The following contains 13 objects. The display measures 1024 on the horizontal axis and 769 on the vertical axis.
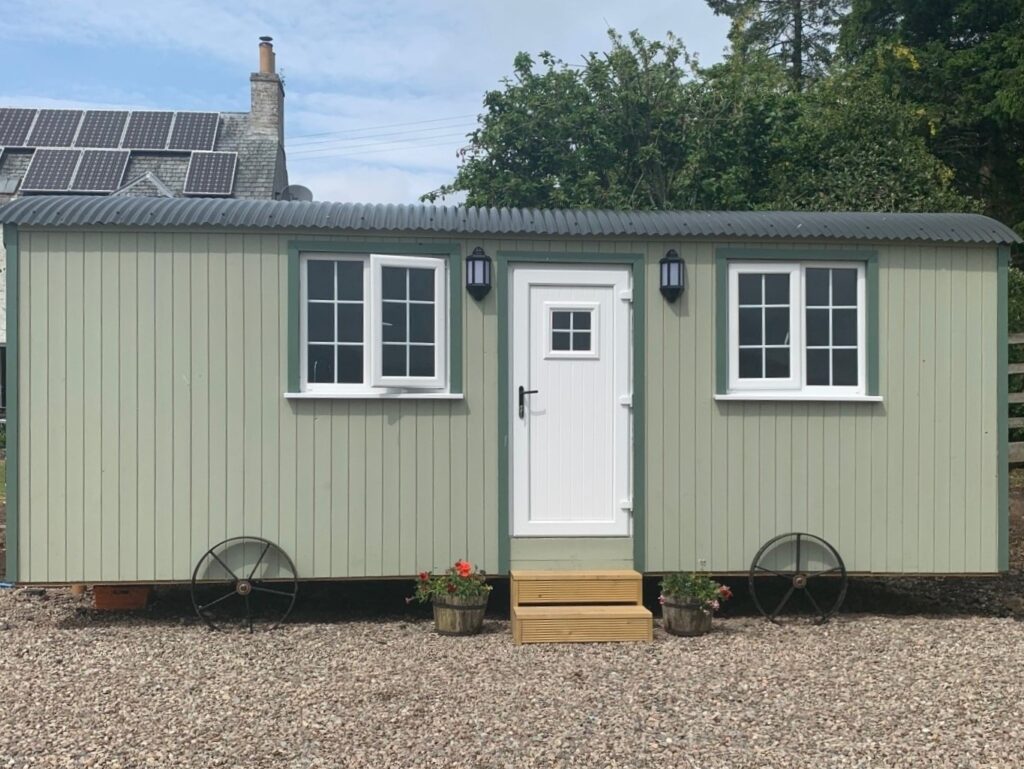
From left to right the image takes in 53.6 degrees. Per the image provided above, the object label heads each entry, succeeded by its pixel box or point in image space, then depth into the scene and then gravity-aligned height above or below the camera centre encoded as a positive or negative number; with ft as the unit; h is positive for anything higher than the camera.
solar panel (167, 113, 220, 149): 61.41 +16.62
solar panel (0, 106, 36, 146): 63.52 +17.59
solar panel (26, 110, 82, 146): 63.26 +17.21
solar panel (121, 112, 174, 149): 60.75 +16.48
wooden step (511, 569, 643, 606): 18.92 -3.59
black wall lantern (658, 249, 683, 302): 19.72 +2.38
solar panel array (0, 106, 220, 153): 61.46 +16.87
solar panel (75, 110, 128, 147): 62.08 +16.88
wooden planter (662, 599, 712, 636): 18.57 -4.11
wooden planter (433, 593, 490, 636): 18.53 -4.01
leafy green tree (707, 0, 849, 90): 79.05 +28.79
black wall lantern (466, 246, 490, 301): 19.51 +2.39
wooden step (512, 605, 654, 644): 18.03 -4.13
